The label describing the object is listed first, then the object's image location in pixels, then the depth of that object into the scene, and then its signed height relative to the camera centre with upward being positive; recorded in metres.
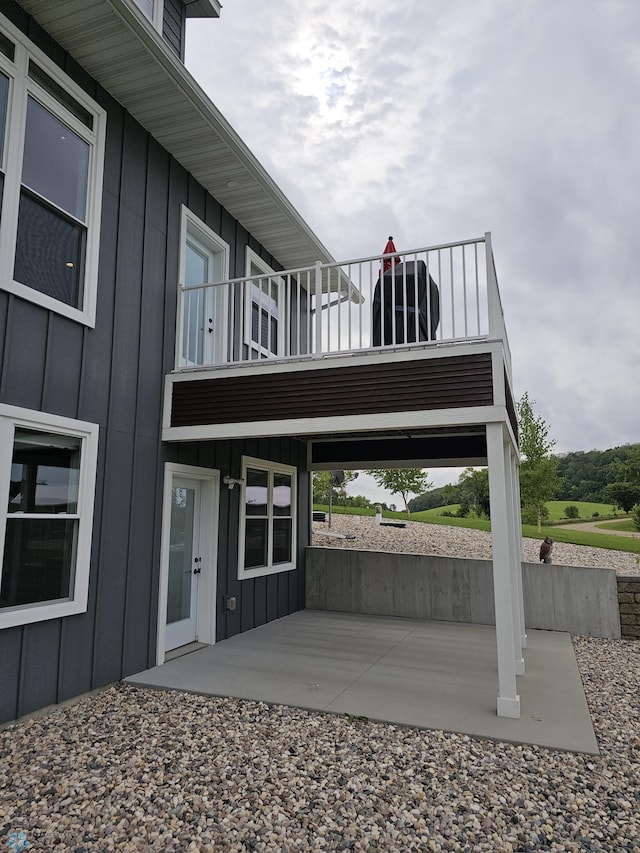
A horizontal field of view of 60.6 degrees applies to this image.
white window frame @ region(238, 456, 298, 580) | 6.98 +0.01
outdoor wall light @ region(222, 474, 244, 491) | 6.56 +0.43
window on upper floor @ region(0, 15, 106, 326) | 4.02 +2.66
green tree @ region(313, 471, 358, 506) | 21.75 +1.26
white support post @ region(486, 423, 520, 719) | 4.10 -0.45
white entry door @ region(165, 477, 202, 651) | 5.80 -0.50
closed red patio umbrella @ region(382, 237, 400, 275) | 5.33 +2.52
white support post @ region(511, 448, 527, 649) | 6.12 -0.15
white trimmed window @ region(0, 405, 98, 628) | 3.84 +0.04
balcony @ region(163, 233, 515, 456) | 4.54 +1.32
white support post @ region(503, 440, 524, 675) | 5.37 -0.48
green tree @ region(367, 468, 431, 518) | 22.44 +1.47
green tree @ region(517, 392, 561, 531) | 14.54 +1.48
